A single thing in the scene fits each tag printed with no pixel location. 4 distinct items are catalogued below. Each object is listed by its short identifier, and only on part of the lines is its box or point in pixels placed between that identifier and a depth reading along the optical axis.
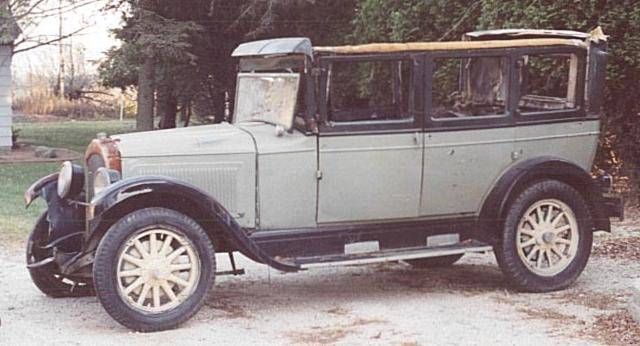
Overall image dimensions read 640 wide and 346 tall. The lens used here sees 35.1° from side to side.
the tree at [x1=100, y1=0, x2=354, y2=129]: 15.98
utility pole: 29.01
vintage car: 6.43
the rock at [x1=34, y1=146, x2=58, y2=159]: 18.37
